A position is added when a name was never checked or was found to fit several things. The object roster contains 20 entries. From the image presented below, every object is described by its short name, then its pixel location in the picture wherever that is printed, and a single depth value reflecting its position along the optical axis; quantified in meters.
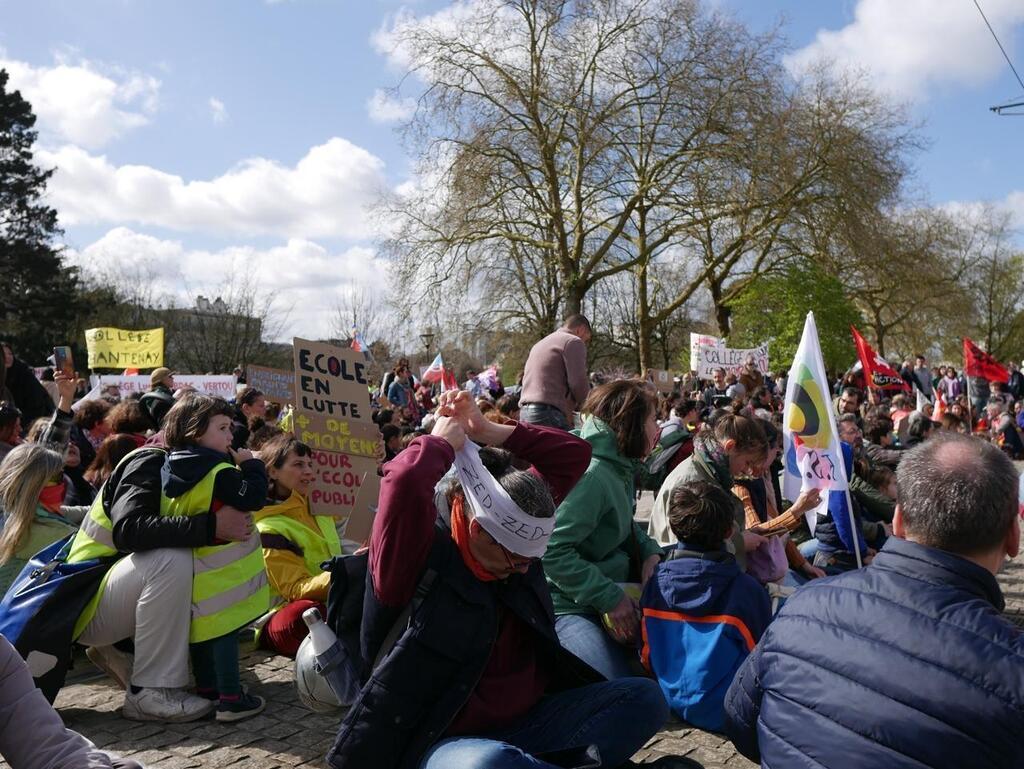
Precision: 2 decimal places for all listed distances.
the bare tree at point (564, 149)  24.98
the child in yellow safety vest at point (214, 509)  4.37
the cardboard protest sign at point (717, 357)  20.58
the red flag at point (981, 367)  16.41
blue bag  4.09
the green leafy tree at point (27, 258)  34.94
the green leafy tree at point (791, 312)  32.00
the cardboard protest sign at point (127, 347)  16.28
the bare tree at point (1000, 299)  54.78
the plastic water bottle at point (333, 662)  2.87
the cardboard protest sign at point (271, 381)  10.06
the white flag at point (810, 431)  5.80
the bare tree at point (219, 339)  44.56
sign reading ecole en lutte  5.82
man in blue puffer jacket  1.85
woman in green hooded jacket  4.13
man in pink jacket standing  7.91
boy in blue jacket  4.02
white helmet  3.01
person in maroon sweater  2.73
